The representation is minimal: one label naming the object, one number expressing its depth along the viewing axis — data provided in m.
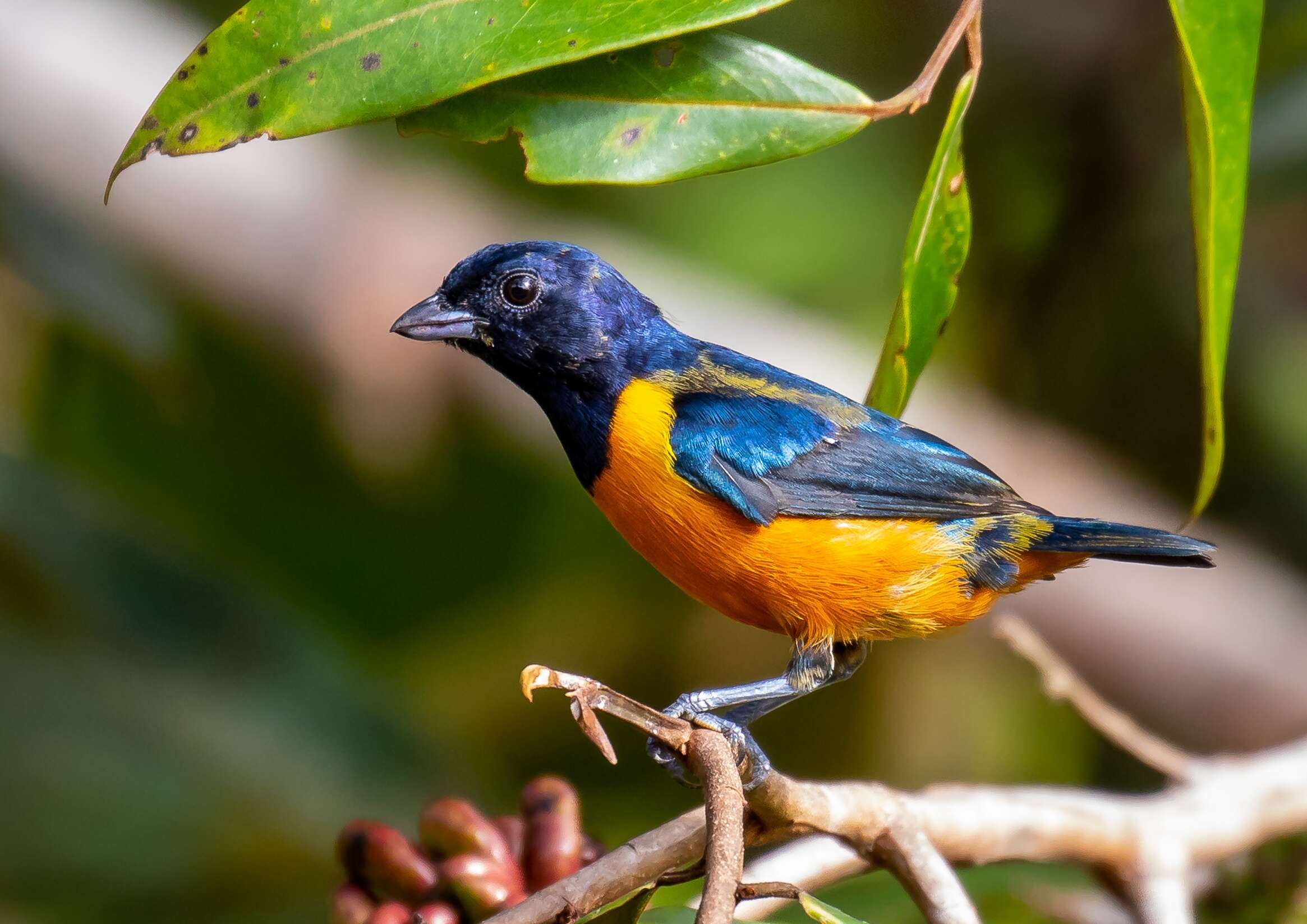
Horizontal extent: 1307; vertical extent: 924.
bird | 2.20
